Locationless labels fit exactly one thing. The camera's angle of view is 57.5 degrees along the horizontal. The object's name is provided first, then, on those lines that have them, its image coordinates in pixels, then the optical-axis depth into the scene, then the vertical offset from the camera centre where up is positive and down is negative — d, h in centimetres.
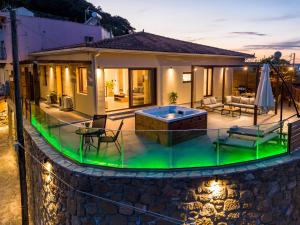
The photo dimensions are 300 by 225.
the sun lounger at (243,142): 700 -169
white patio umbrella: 1002 -65
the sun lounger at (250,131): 724 -144
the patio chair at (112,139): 696 -155
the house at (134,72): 1224 +36
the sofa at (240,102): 1330 -124
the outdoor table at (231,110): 1315 -158
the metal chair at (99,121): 837 -131
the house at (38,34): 1817 +327
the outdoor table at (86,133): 707 -141
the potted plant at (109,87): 1683 -54
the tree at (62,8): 3444 +912
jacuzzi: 670 -139
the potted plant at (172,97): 1500 -104
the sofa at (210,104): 1379 -135
